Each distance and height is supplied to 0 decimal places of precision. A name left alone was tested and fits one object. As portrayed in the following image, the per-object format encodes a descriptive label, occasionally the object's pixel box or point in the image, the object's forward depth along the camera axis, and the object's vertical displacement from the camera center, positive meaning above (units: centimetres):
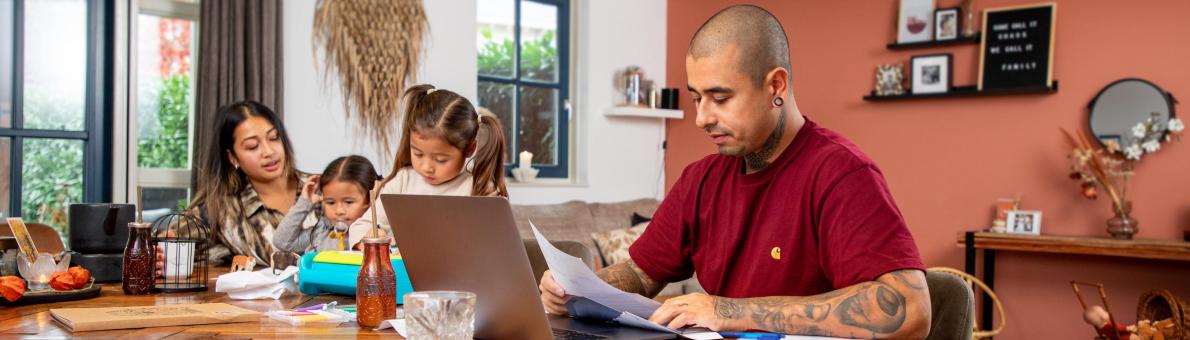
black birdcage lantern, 195 -23
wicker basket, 379 -56
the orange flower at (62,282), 181 -25
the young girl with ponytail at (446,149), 251 +1
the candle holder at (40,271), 185 -24
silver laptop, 125 -14
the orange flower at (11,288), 170 -25
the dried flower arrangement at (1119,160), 449 +3
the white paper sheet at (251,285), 181 -25
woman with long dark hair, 300 -10
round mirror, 452 +26
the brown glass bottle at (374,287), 144 -20
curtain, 401 +36
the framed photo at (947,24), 500 +69
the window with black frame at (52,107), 376 +13
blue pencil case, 186 -23
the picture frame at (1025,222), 468 -27
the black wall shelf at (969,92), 477 +35
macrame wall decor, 450 +44
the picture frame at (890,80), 519 +42
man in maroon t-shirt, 148 -11
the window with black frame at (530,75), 531 +42
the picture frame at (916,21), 508 +71
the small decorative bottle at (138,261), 189 -22
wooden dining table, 137 -26
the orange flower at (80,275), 183 -24
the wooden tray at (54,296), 175 -27
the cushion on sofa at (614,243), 483 -42
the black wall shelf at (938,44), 496 +60
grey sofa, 479 -33
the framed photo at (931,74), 504 +45
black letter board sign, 477 +56
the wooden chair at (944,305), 170 -24
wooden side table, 416 -35
